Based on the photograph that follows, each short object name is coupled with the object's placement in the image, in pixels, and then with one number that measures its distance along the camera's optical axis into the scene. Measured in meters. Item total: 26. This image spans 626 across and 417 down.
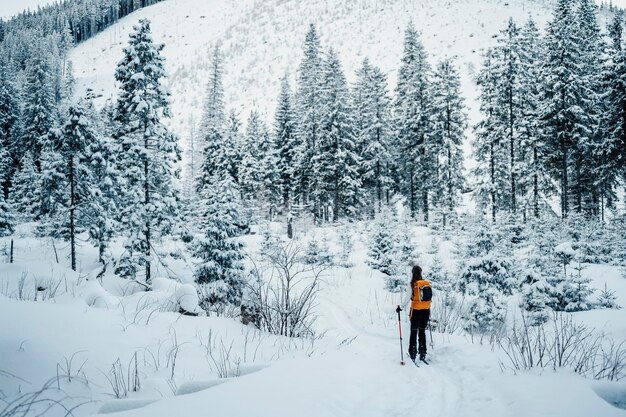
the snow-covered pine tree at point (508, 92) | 26.38
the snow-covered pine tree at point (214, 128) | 37.53
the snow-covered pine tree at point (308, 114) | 34.22
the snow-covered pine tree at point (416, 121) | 32.72
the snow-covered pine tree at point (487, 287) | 10.48
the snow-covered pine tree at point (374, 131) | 33.94
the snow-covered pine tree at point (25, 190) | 32.07
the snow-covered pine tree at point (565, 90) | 25.52
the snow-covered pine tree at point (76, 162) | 16.73
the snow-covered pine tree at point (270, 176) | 37.59
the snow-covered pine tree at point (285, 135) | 37.66
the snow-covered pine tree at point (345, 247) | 19.69
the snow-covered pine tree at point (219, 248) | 12.84
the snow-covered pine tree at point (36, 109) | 43.97
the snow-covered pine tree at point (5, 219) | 24.50
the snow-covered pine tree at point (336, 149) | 32.63
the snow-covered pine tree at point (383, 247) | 16.61
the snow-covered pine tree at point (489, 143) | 27.39
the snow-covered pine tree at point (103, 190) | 17.64
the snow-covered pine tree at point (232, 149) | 37.75
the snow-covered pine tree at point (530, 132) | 26.88
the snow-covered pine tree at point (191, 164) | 43.16
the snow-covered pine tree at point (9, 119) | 44.51
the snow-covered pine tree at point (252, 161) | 37.31
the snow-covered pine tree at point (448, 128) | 31.19
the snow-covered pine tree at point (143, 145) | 15.30
